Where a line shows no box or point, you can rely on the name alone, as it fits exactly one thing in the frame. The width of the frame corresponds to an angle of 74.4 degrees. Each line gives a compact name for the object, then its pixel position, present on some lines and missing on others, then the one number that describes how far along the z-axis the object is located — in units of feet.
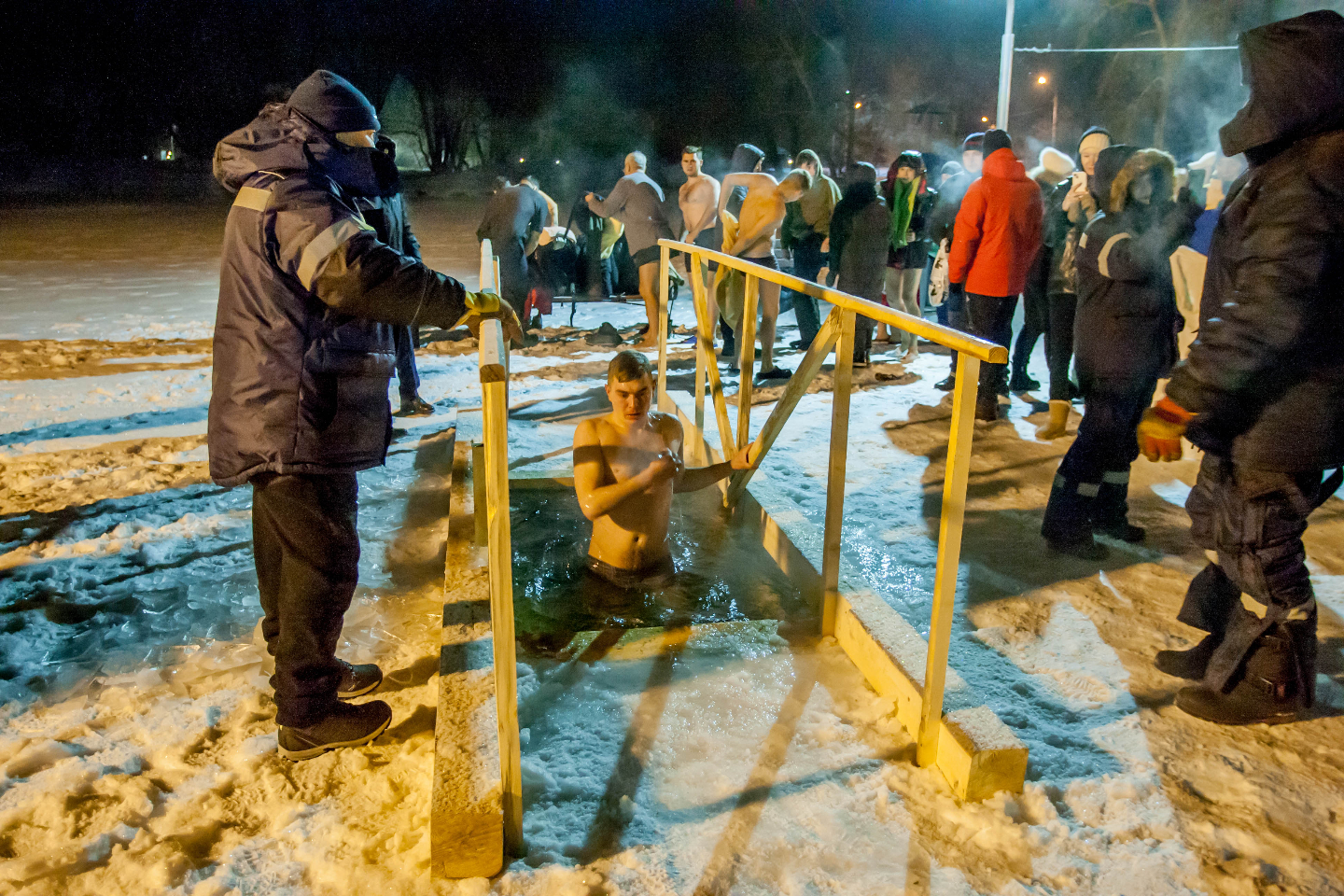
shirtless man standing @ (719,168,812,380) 25.11
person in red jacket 19.48
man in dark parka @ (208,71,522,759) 7.66
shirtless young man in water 11.44
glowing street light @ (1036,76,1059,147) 104.99
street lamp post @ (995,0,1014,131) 52.80
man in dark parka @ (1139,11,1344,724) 7.94
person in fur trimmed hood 12.78
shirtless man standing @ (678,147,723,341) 28.43
